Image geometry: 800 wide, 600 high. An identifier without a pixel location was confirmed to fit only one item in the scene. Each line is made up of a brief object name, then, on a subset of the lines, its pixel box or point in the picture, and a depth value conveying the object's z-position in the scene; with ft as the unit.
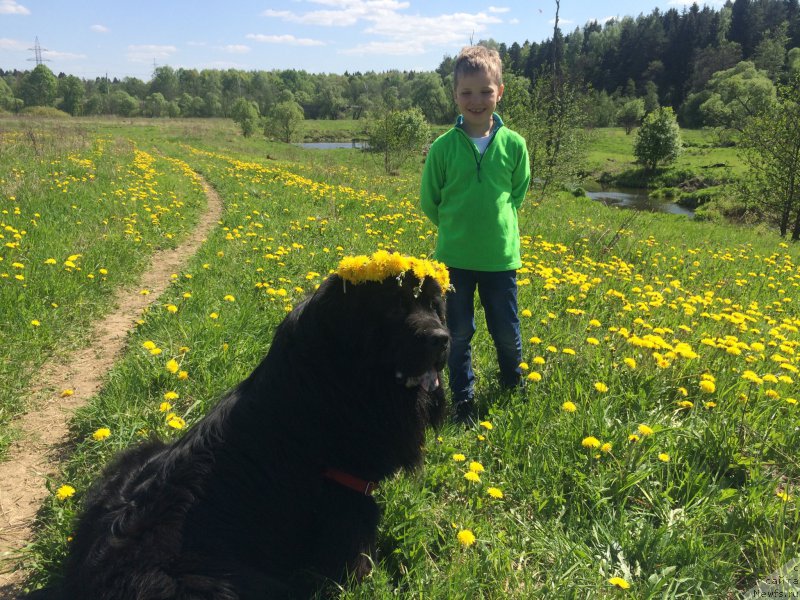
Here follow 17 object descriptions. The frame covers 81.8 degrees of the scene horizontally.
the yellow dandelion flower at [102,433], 8.54
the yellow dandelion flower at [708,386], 9.71
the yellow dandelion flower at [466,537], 6.56
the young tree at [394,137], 102.78
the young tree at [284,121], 186.91
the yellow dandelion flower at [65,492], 7.60
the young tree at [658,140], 137.39
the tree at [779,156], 54.80
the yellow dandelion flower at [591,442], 8.37
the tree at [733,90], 163.45
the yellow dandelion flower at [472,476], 7.74
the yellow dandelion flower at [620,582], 5.89
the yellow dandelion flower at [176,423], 8.68
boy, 10.21
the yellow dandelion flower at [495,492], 7.70
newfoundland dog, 5.26
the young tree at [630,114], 220.43
